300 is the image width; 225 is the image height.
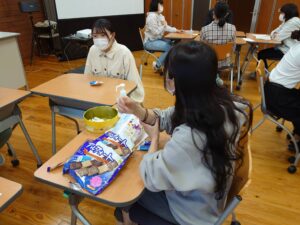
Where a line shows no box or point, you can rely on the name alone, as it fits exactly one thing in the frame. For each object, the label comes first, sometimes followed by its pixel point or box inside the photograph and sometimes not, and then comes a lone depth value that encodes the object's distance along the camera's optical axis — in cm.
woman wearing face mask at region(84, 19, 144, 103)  206
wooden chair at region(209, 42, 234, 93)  311
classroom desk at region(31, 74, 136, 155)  169
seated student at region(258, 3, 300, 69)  346
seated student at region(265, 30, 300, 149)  204
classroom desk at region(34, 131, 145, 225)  92
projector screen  466
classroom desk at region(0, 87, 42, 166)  169
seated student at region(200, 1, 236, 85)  318
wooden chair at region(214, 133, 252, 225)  96
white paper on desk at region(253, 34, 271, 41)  374
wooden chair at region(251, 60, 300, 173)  208
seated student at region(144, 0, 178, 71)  416
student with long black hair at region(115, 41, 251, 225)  82
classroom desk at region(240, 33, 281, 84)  358
